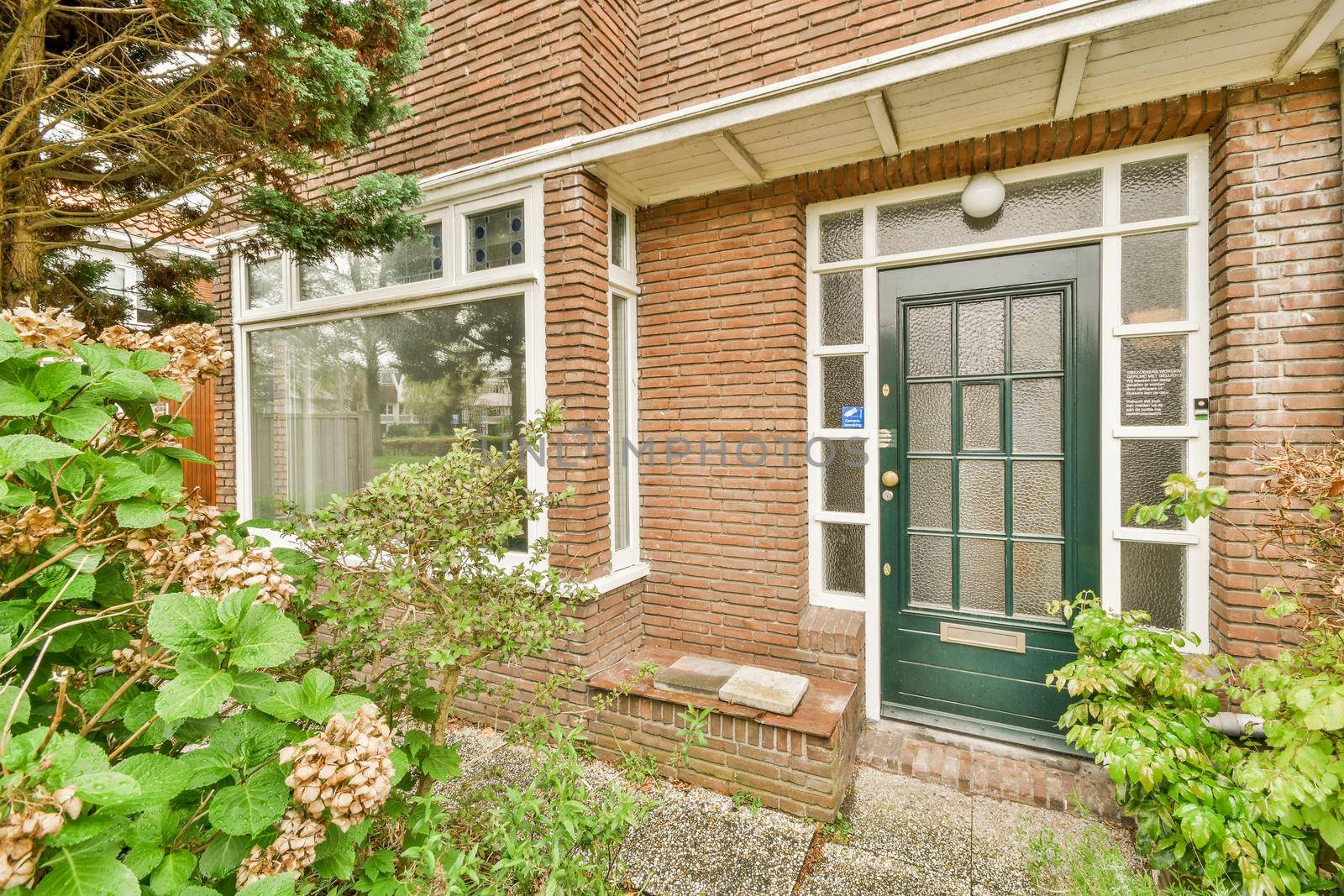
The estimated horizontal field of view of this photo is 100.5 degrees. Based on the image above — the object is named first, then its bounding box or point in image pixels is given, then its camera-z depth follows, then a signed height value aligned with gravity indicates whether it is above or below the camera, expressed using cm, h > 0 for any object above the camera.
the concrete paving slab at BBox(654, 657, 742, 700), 295 -132
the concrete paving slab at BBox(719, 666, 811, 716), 273 -129
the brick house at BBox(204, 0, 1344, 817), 242 +65
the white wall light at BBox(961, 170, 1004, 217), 296 +128
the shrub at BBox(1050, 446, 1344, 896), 165 -102
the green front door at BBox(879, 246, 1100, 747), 292 -24
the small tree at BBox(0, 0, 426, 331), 206 +133
